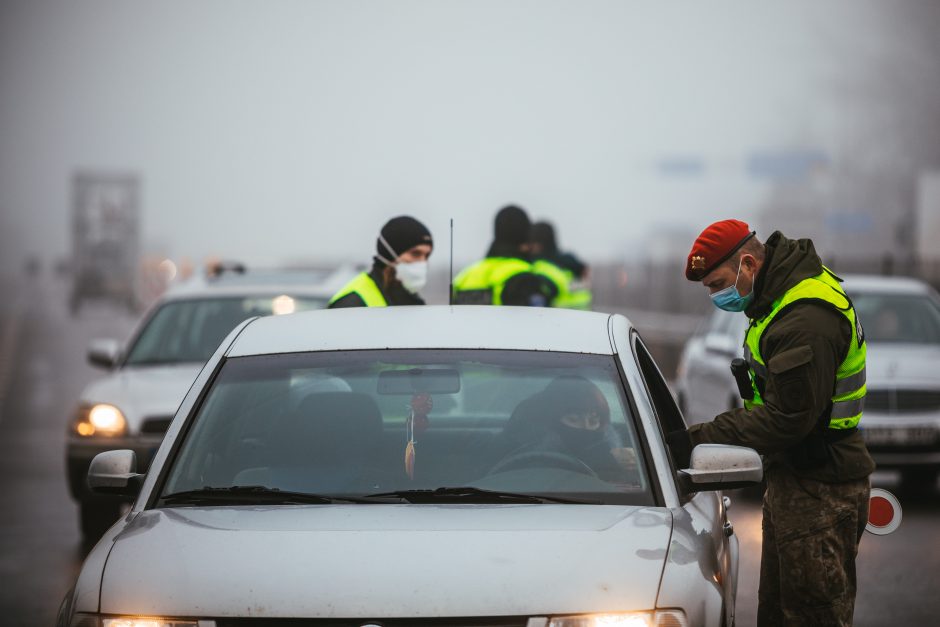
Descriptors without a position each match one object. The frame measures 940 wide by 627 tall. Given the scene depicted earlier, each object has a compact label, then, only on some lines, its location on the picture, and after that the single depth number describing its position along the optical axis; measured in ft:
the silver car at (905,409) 81.56
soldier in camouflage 35.86
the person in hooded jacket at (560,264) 82.33
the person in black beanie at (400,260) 55.67
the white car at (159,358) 69.36
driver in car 33.30
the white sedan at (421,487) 27.12
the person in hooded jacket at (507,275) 66.44
